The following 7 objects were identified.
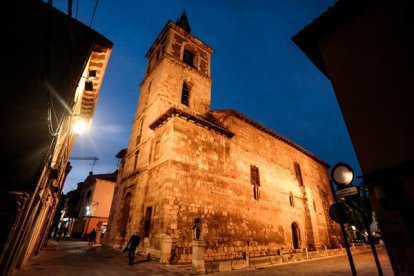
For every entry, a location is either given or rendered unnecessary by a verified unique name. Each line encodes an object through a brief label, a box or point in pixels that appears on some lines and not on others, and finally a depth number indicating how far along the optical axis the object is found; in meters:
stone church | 11.02
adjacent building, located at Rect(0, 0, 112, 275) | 4.69
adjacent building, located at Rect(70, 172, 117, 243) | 25.34
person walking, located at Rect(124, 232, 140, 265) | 8.92
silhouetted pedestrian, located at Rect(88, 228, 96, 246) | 16.56
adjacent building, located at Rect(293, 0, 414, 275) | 3.99
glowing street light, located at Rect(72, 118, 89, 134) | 9.43
